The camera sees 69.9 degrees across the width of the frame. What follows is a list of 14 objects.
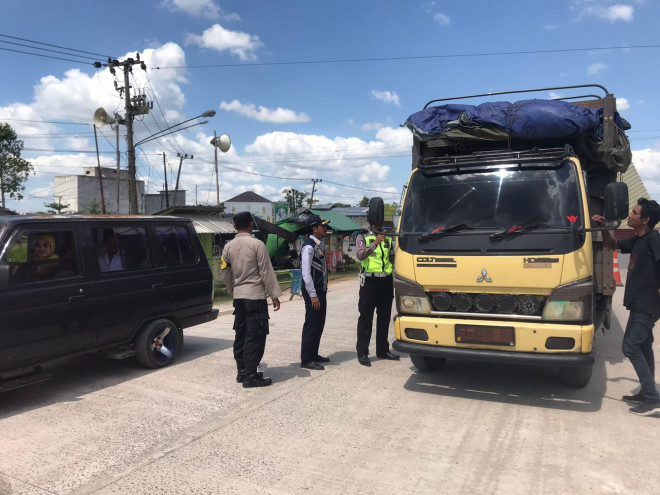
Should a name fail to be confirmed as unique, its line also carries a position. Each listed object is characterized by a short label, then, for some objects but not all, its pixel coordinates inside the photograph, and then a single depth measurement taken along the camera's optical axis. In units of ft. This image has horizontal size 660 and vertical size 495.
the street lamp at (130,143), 66.44
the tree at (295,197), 258.16
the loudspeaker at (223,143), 93.66
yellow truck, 13.55
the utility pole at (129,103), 67.46
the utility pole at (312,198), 250.57
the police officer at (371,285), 18.81
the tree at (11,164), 93.76
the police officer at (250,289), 16.58
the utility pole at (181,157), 165.77
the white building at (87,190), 193.36
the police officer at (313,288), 18.03
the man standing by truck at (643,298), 13.87
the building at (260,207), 180.69
